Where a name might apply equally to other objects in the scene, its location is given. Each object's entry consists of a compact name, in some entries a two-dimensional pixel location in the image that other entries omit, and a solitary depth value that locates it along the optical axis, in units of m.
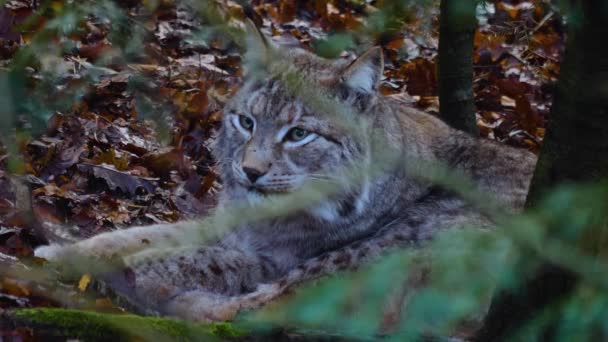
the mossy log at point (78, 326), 4.89
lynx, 7.50
